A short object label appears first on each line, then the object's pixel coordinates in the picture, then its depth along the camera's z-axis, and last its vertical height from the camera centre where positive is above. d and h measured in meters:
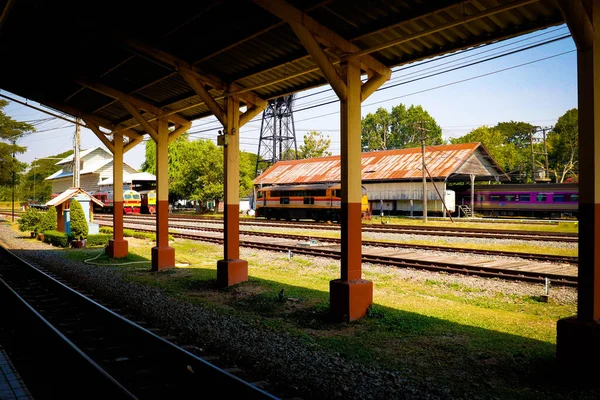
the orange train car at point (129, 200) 53.47 -0.19
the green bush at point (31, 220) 26.47 -1.16
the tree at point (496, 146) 67.94 +7.26
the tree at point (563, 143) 61.38 +6.81
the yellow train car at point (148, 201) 53.69 -0.28
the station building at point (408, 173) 40.53 +2.10
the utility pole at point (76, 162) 25.12 +2.01
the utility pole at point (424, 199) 32.95 -0.26
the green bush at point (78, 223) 20.14 -1.01
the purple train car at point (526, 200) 37.31 -0.44
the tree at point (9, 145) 39.69 +4.63
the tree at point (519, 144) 69.25 +8.79
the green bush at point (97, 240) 20.72 -1.83
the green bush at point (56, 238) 20.61 -1.75
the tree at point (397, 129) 91.12 +13.32
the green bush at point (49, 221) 25.14 -1.14
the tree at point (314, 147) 74.57 +7.94
